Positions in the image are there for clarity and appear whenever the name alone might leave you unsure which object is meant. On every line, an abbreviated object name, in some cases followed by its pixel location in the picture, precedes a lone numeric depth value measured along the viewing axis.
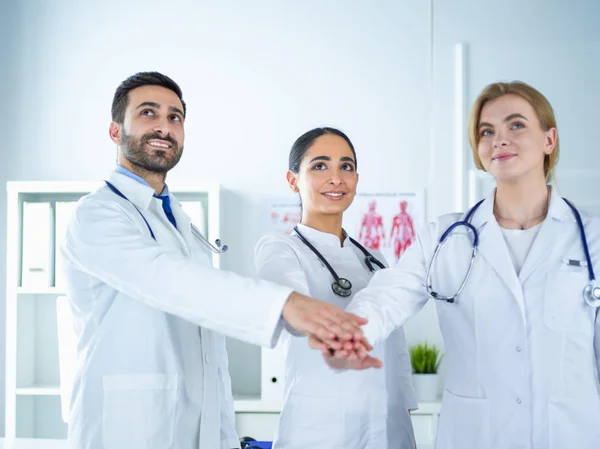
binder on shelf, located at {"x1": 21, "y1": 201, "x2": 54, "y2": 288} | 3.25
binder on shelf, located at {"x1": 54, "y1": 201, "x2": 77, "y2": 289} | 3.24
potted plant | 3.21
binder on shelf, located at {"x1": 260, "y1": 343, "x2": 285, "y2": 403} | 3.19
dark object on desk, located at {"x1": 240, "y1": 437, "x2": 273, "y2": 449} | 2.20
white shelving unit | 3.24
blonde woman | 1.46
